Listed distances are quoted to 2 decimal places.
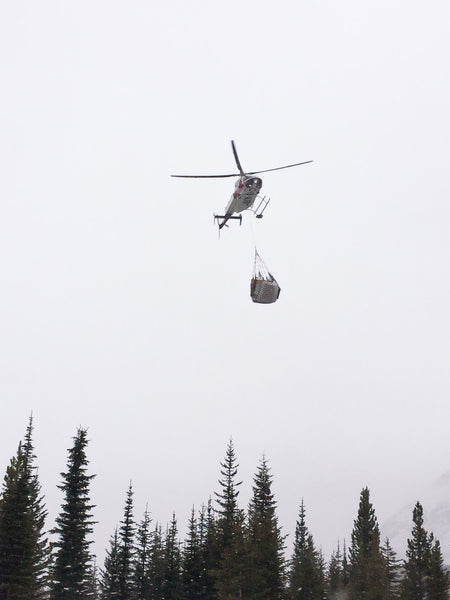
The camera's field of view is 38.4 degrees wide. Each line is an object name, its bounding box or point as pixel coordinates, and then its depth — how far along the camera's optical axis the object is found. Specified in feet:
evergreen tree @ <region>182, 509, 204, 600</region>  197.47
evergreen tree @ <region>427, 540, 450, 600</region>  202.59
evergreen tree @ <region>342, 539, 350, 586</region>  318.45
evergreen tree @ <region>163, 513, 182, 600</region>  212.13
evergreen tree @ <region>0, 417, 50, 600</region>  130.62
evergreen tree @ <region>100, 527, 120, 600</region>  200.49
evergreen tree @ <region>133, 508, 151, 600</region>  231.91
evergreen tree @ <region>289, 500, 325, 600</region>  192.44
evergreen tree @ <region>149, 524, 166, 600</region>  230.83
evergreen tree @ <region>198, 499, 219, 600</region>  193.16
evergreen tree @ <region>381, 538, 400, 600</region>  183.53
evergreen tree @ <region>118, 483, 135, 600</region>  197.16
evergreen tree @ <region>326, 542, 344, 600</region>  273.33
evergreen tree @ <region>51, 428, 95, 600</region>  157.17
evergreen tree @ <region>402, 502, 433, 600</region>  230.48
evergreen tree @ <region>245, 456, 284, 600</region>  158.81
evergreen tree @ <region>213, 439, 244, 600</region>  160.25
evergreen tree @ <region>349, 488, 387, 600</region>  183.62
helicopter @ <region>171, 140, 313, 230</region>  137.65
